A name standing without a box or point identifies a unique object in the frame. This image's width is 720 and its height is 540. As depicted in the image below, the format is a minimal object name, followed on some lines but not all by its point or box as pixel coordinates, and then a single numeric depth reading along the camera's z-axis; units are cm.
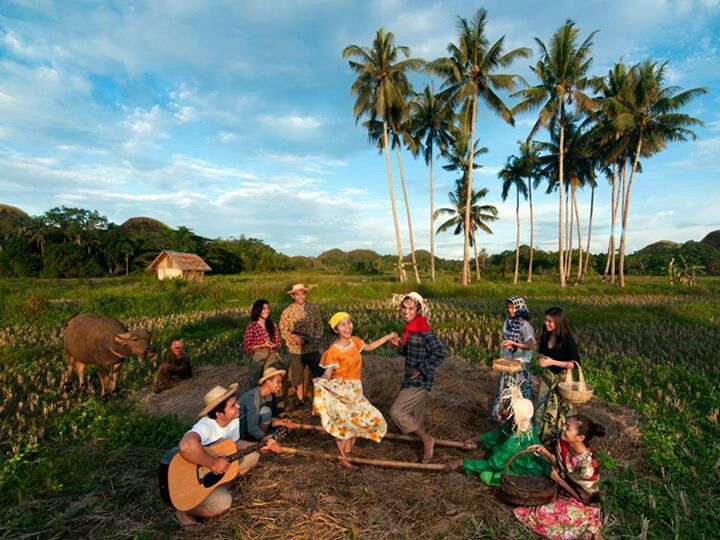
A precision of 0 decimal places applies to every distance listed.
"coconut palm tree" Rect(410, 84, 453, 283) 2920
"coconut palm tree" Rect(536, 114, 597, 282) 2952
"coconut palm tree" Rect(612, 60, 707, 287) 2364
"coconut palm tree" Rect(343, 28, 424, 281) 2317
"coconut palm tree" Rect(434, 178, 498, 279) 3553
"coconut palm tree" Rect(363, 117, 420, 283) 2680
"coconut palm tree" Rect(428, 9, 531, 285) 2338
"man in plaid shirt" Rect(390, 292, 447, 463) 395
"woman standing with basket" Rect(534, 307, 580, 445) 387
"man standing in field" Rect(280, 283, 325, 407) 550
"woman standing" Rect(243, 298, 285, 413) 536
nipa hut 3082
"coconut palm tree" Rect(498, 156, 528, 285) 3619
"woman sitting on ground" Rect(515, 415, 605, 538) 297
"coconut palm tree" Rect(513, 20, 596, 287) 2327
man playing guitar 293
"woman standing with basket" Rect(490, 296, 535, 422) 446
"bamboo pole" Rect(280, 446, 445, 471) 367
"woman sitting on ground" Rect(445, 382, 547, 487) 343
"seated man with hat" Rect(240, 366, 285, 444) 418
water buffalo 607
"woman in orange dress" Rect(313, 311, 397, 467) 386
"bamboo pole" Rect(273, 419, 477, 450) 417
